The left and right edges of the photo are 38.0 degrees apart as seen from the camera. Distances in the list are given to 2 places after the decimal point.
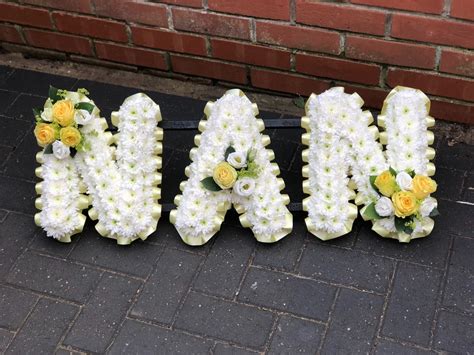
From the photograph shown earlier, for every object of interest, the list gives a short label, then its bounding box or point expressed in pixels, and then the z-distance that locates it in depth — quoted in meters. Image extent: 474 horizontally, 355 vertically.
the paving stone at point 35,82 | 3.86
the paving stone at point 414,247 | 2.83
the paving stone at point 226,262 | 2.80
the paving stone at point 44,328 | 2.65
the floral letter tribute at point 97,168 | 2.92
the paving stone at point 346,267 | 2.77
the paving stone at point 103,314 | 2.65
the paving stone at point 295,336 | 2.57
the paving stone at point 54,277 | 2.83
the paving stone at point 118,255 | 2.90
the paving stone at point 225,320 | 2.63
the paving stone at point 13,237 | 2.97
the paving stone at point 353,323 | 2.57
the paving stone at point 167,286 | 2.73
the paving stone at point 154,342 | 2.60
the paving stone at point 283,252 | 2.86
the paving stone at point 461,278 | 2.67
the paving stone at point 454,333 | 2.54
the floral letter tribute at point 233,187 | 2.85
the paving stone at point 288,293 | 2.70
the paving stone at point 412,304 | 2.59
